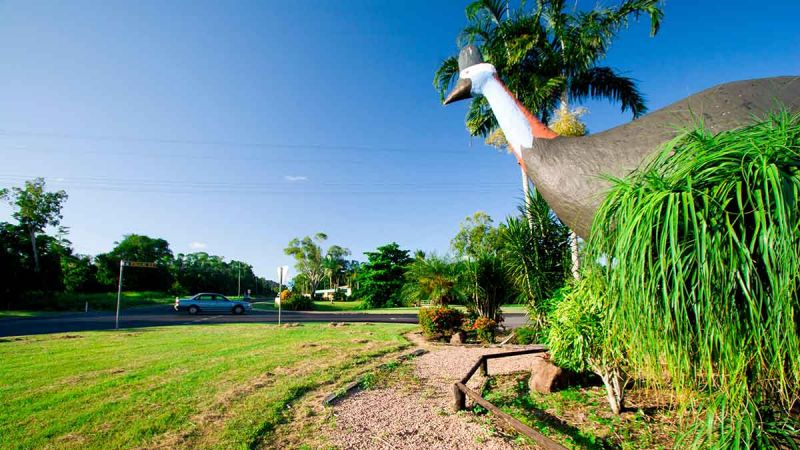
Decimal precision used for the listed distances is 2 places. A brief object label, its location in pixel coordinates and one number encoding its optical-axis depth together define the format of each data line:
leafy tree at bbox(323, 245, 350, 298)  57.61
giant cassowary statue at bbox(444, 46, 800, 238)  2.67
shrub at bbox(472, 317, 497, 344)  10.01
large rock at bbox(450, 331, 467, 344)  10.36
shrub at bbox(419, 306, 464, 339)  10.75
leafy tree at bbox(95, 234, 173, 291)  39.21
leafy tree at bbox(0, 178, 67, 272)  32.28
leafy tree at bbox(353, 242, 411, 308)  34.09
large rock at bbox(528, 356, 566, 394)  5.26
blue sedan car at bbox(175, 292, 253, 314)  22.77
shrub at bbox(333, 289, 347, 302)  48.41
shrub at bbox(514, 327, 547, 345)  8.78
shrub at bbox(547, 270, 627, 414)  4.16
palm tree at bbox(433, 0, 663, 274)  10.92
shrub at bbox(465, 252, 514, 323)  11.17
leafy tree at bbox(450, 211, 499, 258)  30.91
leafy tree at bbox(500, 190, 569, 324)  7.65
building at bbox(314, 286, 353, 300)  50.92
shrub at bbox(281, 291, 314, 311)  29.80
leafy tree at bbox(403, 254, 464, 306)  12.97
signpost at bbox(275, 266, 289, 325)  14.47
